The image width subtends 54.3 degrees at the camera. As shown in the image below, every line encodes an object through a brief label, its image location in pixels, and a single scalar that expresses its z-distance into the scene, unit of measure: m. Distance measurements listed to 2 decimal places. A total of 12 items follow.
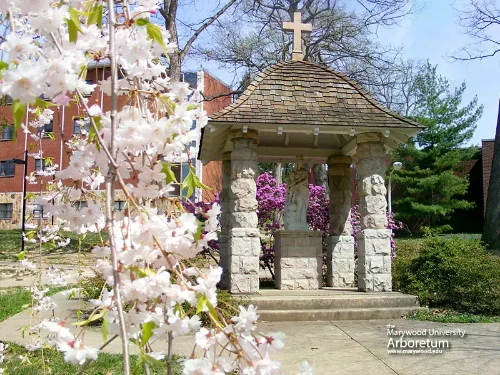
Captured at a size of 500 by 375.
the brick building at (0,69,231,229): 33.81
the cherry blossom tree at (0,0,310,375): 1.24
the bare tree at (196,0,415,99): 18.70
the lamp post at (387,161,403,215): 21.34
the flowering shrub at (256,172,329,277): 11.07
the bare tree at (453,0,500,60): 15.58
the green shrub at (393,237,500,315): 7.93
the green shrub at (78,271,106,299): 7.17
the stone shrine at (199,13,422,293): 7.95
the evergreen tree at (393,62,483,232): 27.08
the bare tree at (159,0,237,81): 12.35
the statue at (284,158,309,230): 9.43
